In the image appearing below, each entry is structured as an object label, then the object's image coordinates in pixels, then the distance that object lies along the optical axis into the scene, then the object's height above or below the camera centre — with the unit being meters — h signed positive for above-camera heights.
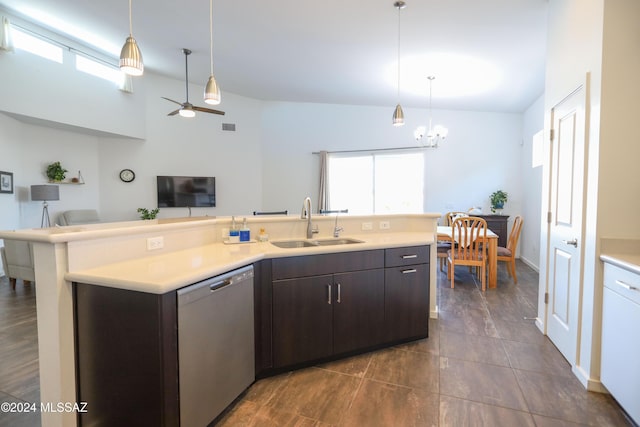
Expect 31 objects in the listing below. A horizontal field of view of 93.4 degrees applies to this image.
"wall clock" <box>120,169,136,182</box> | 6.27 +0.55
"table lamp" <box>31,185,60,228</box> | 4.93 +0.16
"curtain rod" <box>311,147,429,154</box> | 6.34 +1.12
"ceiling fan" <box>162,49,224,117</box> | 4.22 +1.31
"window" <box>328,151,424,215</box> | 6.42 +0.43
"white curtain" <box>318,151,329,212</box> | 6.67 +0.38
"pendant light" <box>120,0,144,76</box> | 1.78 +0.86
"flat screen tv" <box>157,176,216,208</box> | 6.33 +0.22
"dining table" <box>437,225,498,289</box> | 4.00 -0.75
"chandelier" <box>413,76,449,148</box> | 4.89 +1.16
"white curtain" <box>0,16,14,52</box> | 4.20 +2.31
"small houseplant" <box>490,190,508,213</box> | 5.84 +0.02
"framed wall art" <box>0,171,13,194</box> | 4.64 +0.31
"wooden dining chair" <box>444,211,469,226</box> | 5.25 -0.25
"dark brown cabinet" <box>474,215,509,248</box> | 5.55 -0.43
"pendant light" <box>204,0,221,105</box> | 2.33 +0.85
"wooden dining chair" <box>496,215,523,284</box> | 4.25 -0.72
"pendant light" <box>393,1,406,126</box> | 3.32 +0.95
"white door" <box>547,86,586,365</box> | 2.12 -0.15
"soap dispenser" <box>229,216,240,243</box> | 2.33 -0.27
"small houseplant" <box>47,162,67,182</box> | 5.45 +0.54
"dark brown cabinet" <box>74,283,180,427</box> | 1.30 -0.71
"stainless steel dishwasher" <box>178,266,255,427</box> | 1.39 -0.74
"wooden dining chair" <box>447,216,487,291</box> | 3.92 -0.60
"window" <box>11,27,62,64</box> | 4.47 +2.44
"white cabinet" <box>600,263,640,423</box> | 1.56 -0.76
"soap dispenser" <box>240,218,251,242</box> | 2.36 -0.26
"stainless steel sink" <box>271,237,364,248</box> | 2.52 -0.35
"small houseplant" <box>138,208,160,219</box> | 6.20 -0.24
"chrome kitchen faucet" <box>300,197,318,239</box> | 2.59 -0.11
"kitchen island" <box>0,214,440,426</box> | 1.40 -0.34
